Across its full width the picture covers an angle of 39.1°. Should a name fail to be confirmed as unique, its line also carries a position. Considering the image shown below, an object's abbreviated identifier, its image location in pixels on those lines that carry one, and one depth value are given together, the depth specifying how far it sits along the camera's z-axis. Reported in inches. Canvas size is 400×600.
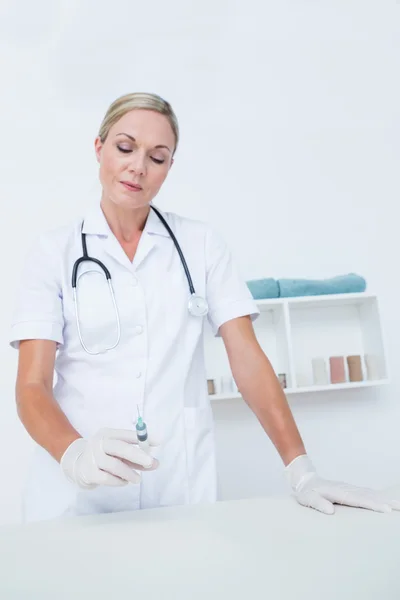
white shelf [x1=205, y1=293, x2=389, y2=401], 86.9
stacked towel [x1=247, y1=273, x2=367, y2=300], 88.1
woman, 47.8
